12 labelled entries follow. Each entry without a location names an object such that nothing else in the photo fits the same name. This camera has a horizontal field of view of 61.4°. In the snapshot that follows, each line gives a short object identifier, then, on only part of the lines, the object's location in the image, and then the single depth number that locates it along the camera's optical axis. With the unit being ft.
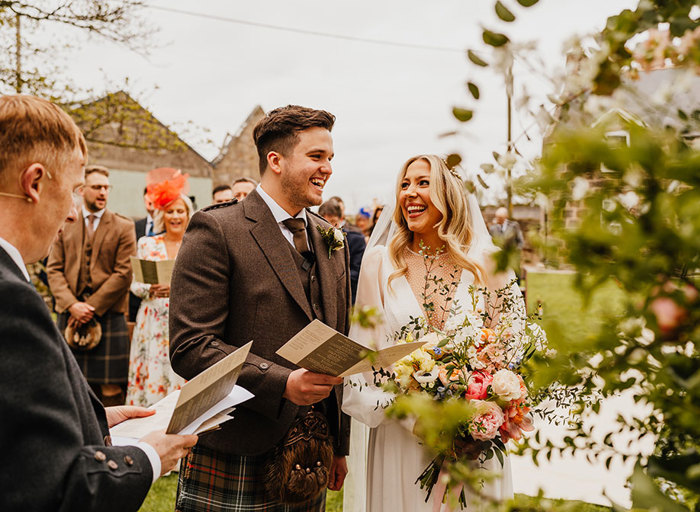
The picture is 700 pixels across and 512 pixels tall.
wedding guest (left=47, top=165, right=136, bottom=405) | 16.81
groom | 7.32
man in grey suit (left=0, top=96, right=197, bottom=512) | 3.88
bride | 9.00
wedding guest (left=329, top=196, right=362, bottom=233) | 24.14
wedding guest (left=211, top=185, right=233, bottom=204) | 22.00
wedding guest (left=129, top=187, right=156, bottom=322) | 19.00
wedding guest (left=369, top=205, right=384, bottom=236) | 27.42
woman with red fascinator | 16.38
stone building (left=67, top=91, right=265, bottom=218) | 77.56
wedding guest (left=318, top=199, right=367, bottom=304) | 21.18
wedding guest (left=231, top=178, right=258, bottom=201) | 20.31
